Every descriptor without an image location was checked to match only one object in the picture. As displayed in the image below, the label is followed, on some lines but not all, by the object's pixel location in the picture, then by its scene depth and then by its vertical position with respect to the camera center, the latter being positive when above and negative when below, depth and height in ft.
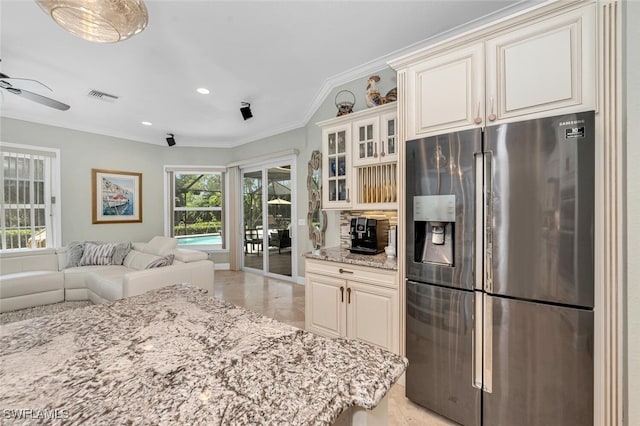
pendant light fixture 4.34 +3.34
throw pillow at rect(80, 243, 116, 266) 13.34 -2.05
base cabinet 7.12 -2.64
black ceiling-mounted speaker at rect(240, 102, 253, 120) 12.00 +4.41
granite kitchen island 1.85 -1.32
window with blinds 13.64 +0.80
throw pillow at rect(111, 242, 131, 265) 13.62 -2.04
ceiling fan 8.11 +3.92
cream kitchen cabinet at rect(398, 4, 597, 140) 4.69 +2.67
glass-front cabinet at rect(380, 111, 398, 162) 8.36 +2.29
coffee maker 8.91 -0.80
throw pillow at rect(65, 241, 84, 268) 13.11 -1.98
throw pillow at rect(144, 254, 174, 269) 10.93 -2.02
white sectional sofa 10.54 -2.60
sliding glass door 17.16 -0.43
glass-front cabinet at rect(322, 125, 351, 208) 9.53 +1.61
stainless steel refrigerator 4.60 -1.19
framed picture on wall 16.49 +1.03
